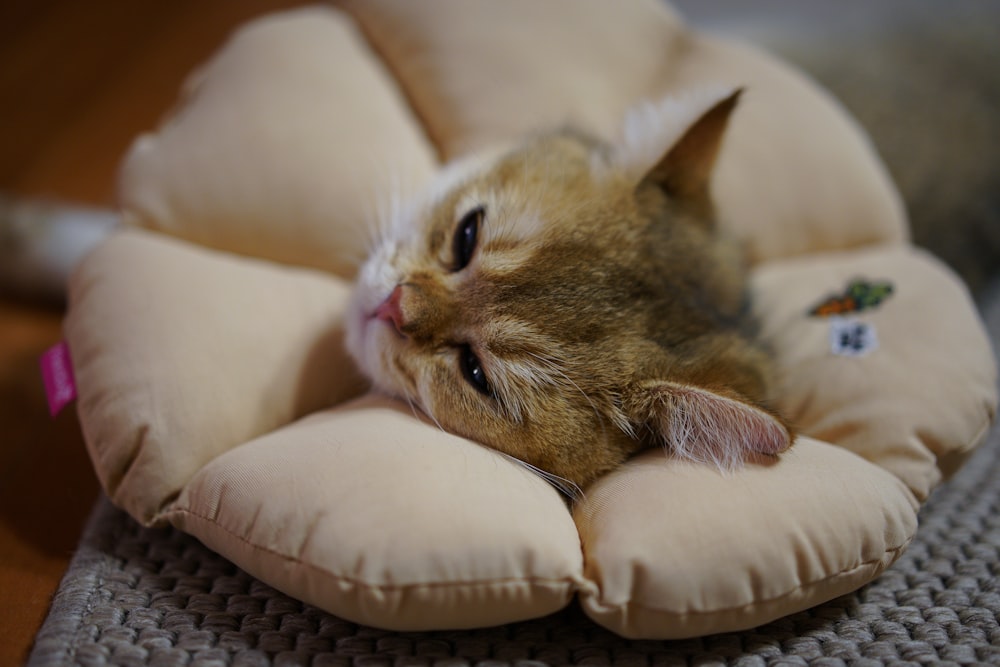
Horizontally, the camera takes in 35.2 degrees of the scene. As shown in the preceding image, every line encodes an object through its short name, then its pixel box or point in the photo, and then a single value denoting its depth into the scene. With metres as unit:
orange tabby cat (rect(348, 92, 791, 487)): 0.44
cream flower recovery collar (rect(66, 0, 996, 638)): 0.41
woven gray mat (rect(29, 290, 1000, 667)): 0.41
